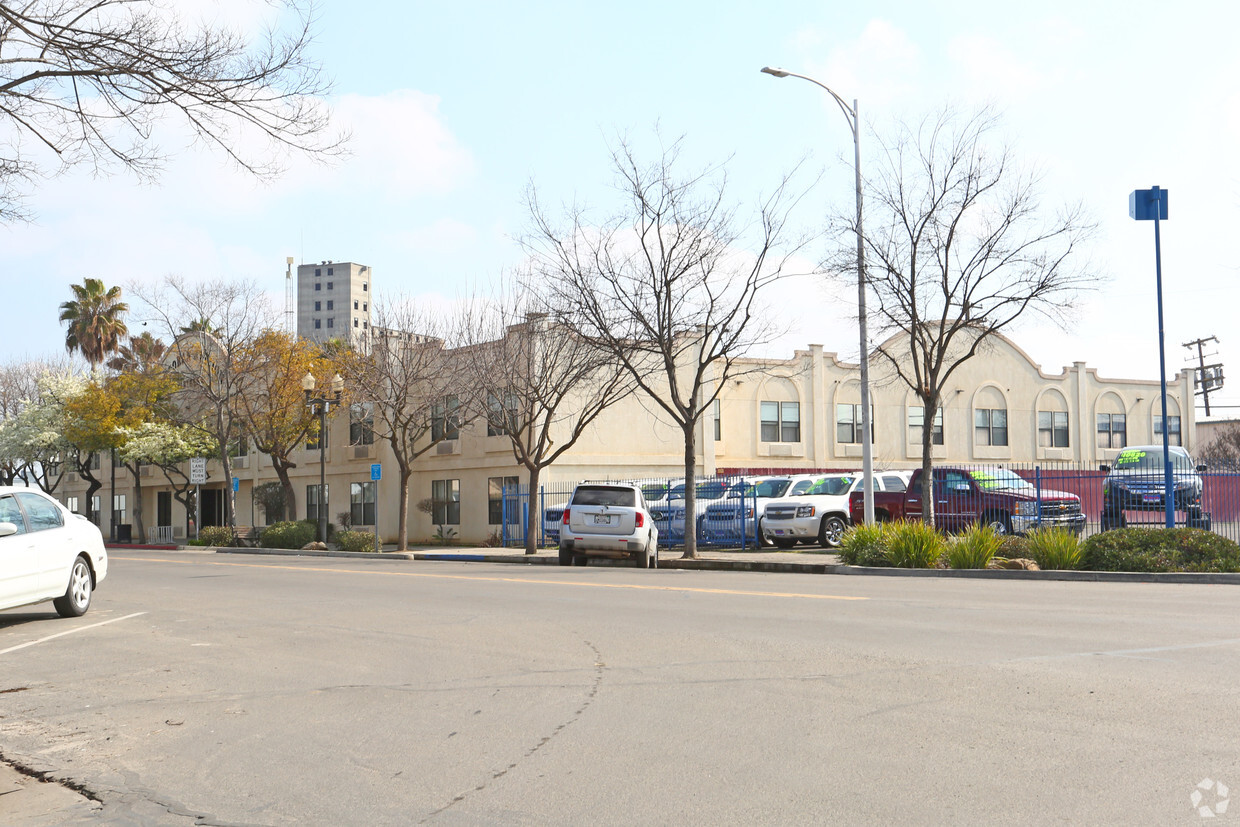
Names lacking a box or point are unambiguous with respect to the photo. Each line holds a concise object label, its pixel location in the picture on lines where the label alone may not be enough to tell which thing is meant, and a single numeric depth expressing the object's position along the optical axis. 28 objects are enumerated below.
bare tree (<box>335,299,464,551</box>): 36.00
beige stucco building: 41.38
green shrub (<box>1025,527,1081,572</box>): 19.23
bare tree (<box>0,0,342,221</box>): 10.08
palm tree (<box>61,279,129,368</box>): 57.09
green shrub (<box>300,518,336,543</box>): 40.66
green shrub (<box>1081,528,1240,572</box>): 17.88
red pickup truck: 24.81
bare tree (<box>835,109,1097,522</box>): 23.11
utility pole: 75.00
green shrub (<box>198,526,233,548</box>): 43.12
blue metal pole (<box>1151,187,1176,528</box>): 19.94
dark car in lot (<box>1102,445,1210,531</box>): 24.47
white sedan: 12.43
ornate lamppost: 34.37
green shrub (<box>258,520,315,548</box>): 40.19
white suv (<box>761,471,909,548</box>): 27.12
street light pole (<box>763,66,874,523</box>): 23.14
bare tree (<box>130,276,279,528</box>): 42.97
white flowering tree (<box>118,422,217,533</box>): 48.34
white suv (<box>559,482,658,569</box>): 23.05
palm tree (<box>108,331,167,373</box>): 53.50
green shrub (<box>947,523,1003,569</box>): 20.19
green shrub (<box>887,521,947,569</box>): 20.59
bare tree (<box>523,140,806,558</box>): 25.72
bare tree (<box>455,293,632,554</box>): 32.38
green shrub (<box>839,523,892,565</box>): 21.50
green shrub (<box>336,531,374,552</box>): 36.88
